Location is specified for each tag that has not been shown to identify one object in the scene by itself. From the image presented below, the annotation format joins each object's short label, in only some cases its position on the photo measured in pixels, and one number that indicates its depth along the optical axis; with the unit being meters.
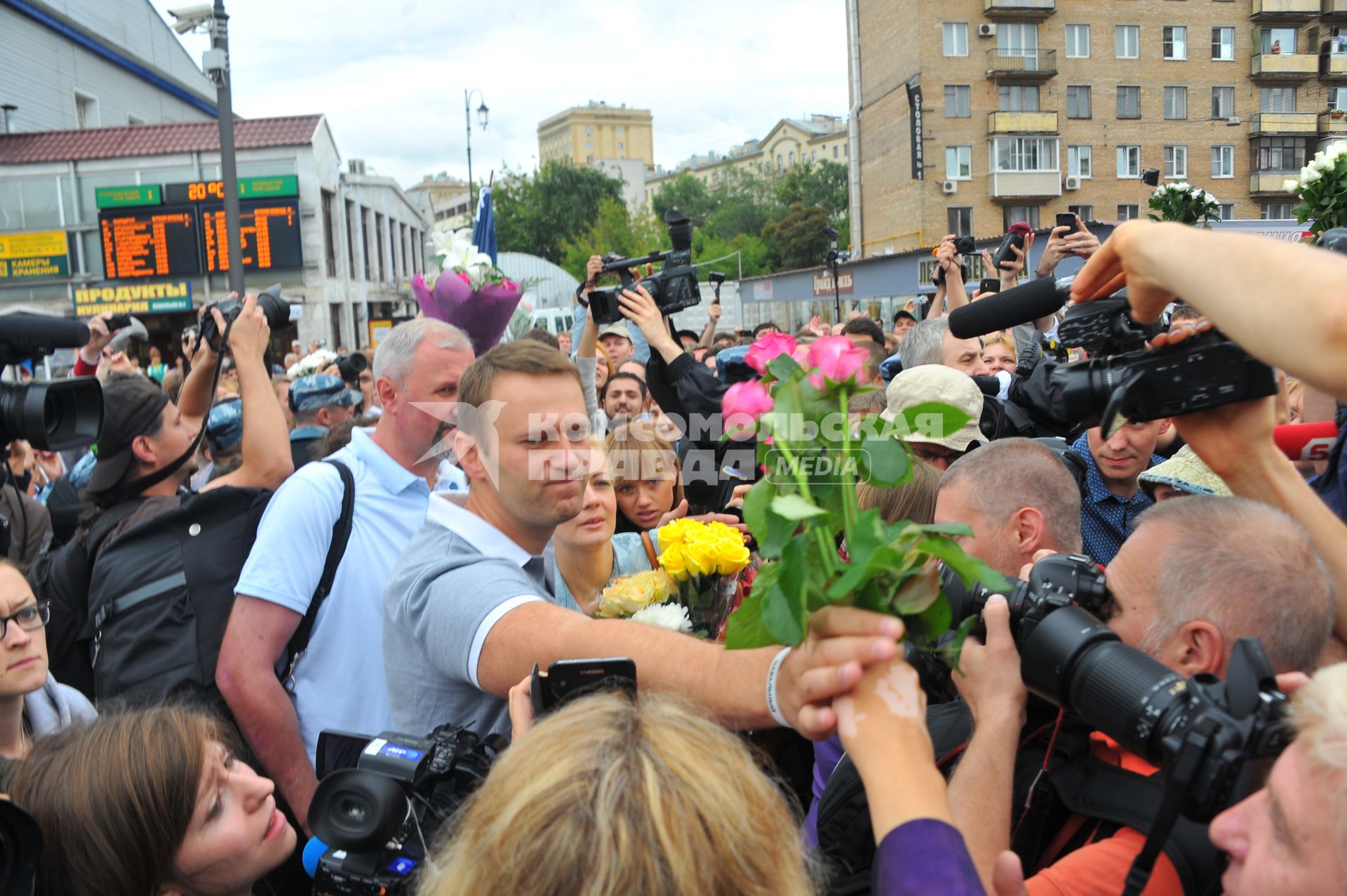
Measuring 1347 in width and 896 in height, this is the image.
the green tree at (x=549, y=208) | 59.00
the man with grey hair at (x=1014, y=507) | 2.66
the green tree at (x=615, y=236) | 50.19
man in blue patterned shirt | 3.72
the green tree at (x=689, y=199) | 91.06
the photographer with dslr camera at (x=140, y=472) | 3.32
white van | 21.95
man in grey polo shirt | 1.39
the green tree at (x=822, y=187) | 77.62
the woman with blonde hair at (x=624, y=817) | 1.19
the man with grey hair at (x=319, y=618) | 2.92
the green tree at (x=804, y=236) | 62.47
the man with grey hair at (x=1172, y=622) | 1.62
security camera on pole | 9.34
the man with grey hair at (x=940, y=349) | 5.30
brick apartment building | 42.06
